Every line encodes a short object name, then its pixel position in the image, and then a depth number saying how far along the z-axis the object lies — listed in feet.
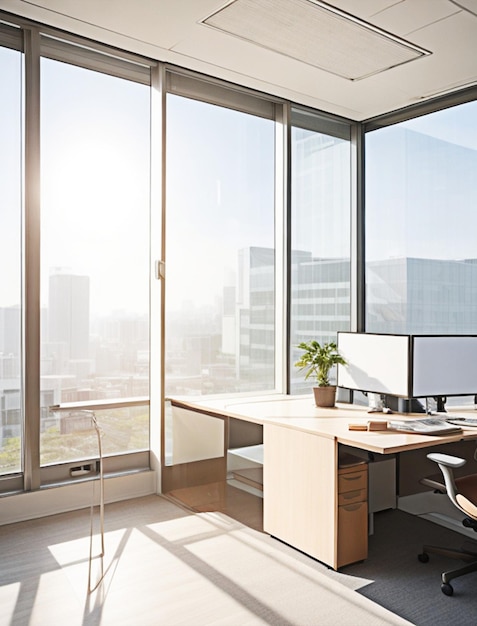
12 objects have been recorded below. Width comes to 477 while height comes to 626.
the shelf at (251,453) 10.45
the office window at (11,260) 10.67
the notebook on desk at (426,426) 8.99
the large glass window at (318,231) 14.26
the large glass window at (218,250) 12.63
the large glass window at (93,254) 11.26
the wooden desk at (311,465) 8.78
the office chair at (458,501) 8.08
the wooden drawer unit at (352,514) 8.88
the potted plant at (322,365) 11.53
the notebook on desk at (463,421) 9.62
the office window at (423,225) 12.80
